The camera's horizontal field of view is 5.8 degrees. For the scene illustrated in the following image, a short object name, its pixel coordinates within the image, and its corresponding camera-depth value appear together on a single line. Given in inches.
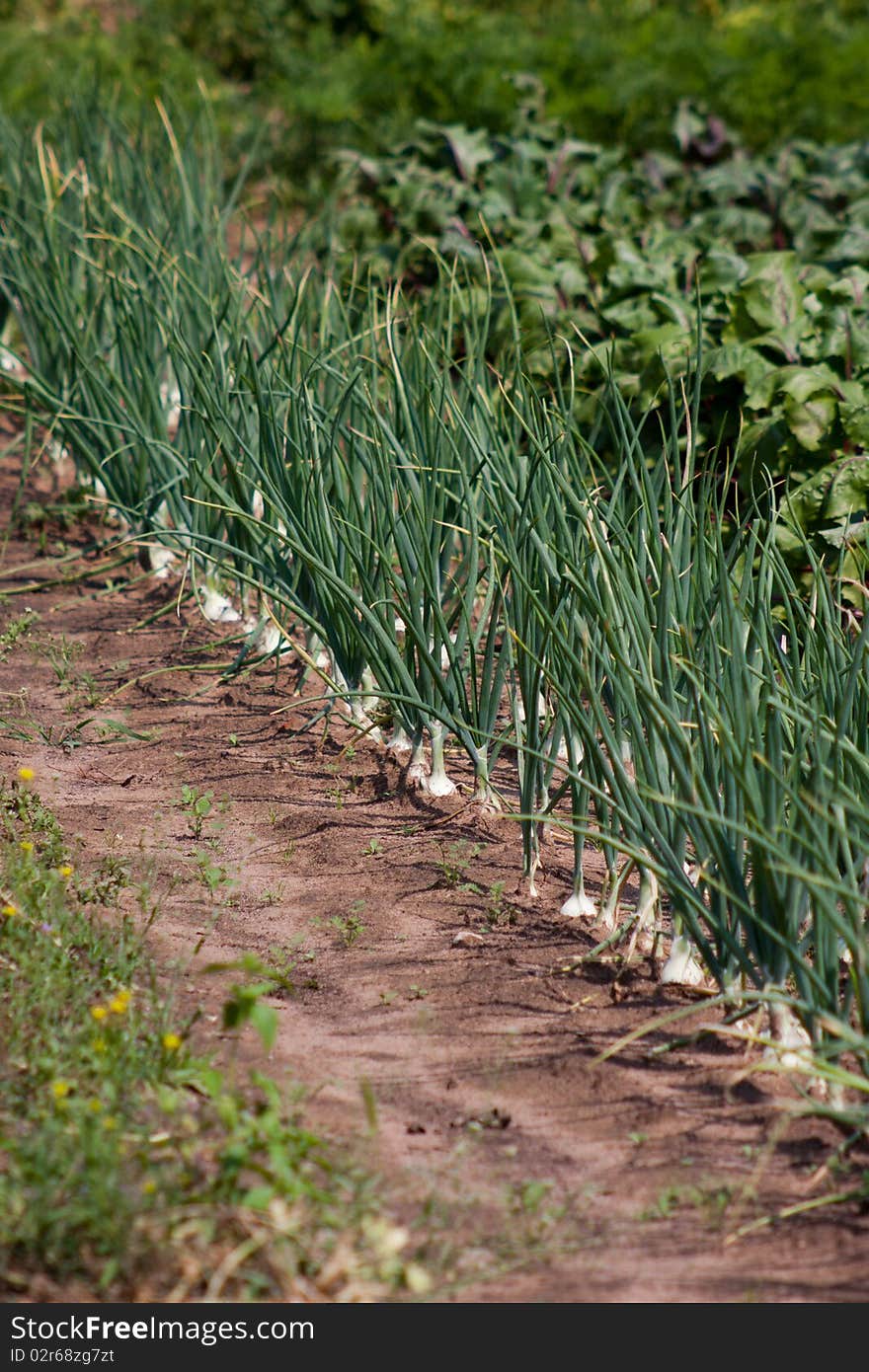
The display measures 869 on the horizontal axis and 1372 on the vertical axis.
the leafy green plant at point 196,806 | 379.9
